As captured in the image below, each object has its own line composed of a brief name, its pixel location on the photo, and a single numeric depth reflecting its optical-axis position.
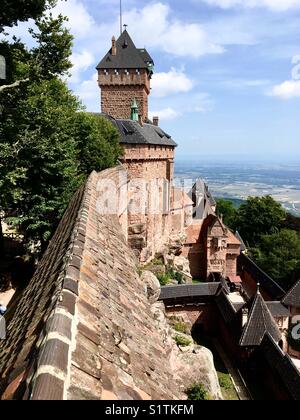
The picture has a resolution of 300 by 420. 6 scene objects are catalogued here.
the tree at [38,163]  15.00
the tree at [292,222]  56.89
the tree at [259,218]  58.53
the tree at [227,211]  70.03
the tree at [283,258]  41.97
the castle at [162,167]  36.47
